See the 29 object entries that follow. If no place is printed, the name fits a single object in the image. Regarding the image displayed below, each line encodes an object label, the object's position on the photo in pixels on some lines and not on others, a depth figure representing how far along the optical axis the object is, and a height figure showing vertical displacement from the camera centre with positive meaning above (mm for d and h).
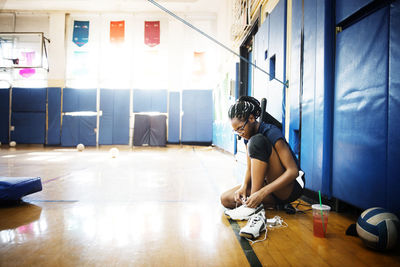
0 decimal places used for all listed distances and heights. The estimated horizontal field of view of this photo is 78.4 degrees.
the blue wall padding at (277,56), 2639 +896
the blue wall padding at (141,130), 8641 +108
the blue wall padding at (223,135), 5723 -29
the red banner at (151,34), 8977 +3638
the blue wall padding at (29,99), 8664 +1143
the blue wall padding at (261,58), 3213 +1079
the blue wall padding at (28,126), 8695 +190
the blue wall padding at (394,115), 1267 +112
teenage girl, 1500 -171
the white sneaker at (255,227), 1313 -512
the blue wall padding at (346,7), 1526 +858
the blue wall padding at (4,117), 8711 +506
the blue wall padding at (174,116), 8922 +636
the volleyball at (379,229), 1132 -438
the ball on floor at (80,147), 7562 -457
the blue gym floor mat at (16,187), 1838 -436
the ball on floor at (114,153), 5687 -473
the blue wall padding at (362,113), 1378 +148
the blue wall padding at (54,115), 8656 +581
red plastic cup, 1331 -475
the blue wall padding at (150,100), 8797 +1192
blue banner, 8891 +3609
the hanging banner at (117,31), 8906 +3692
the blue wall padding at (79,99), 8680 +1171
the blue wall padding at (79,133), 8656 +12
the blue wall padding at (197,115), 8922 +684
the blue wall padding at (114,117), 8727 +566
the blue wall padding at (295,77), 2285 +558
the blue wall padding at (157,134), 8727 -27
